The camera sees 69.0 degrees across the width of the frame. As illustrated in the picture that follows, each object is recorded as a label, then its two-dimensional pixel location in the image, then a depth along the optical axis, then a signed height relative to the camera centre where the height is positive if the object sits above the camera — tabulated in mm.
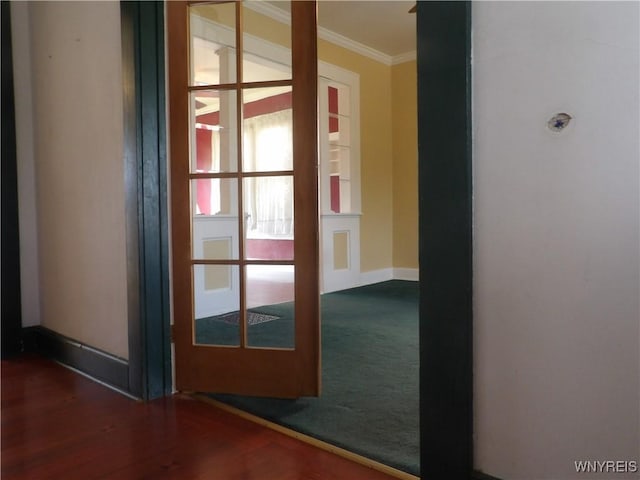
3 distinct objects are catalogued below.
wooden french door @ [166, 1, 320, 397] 1862 +70
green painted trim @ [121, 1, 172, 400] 1923 +111
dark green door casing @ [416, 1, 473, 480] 1101 -49
